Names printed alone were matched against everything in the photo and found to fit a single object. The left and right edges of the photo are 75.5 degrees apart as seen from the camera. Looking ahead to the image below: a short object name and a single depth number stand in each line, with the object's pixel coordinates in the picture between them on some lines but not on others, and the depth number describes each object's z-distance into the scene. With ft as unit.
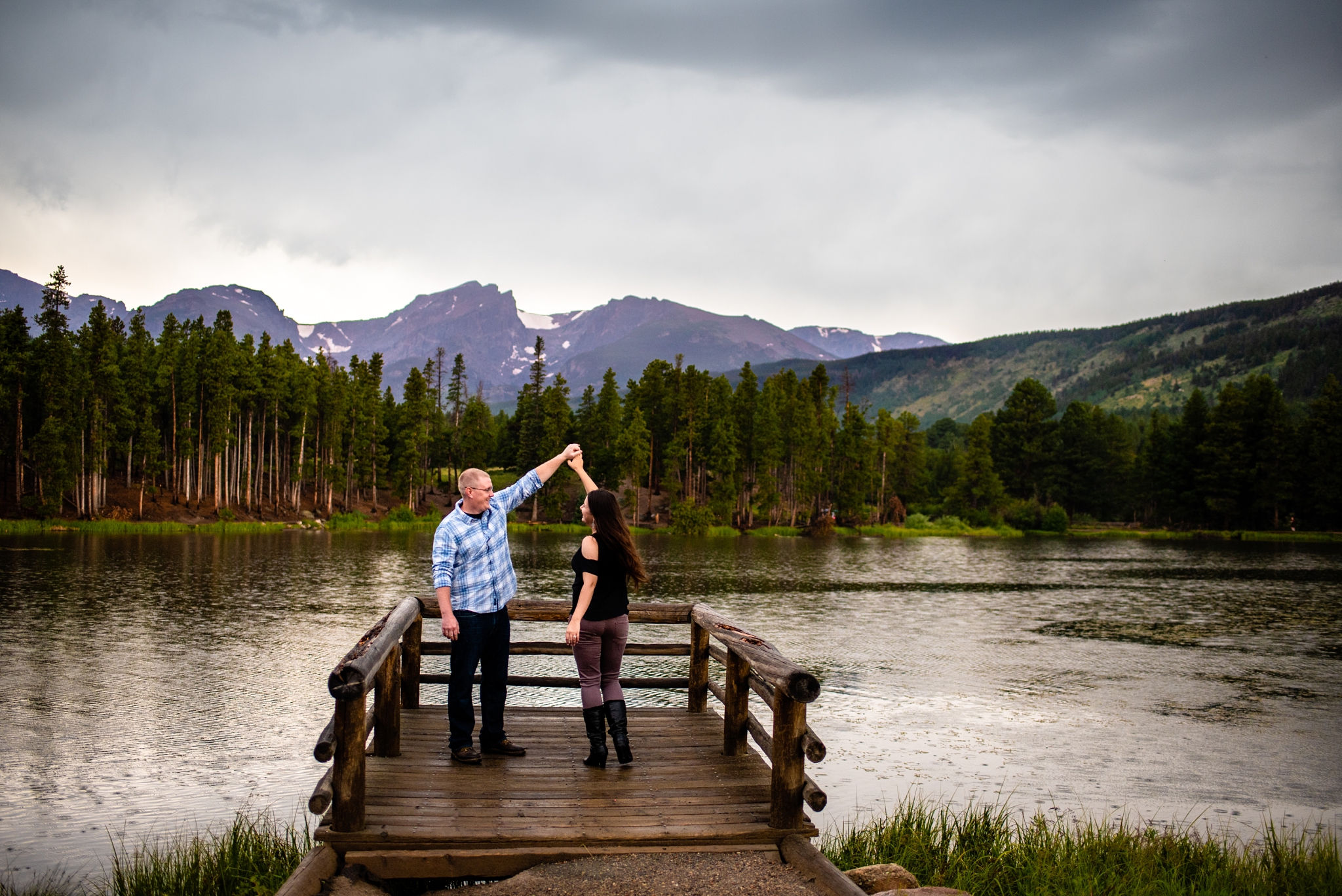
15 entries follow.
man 23.27
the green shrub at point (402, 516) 270.67
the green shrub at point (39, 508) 192.03
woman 23.20
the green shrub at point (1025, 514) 328.29
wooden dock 18.94
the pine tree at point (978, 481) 328.29
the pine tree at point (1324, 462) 288.51
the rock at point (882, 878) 22.62
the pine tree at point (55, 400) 189.67
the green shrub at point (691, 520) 267.39
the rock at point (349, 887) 17.84
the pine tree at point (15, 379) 197.88
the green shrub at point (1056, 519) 325.01
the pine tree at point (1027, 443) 359.66
